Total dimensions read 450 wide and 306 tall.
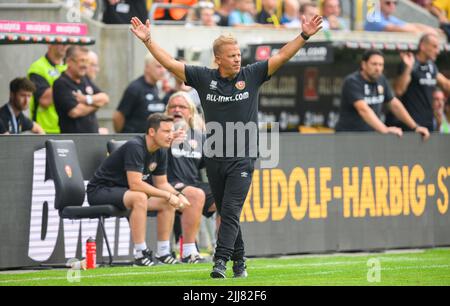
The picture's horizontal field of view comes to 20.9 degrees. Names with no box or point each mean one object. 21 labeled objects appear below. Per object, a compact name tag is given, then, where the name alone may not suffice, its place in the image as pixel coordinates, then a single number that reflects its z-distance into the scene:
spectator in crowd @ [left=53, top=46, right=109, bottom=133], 14.46
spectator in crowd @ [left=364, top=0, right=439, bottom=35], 21.55
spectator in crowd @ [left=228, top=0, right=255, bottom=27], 20.23
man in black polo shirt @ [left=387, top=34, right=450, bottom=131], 16.95
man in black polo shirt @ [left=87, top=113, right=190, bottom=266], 12.88
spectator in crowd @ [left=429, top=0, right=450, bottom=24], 23.17
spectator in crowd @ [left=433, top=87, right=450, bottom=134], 18.85
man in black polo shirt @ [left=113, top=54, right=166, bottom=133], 15.59
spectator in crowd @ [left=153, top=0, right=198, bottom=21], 19.36
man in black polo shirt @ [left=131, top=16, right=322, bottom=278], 10.65
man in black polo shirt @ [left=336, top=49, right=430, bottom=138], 15.58
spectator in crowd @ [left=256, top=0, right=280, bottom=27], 20.92
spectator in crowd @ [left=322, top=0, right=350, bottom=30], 21.47
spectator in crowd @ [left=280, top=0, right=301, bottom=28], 21.03
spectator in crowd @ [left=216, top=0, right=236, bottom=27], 20.28
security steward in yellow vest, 14.93
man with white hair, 13.86
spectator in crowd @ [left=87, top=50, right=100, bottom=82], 16.08
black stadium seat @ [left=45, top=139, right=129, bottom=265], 12.91
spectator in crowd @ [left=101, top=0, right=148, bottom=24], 18.33
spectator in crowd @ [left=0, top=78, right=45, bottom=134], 14.05
